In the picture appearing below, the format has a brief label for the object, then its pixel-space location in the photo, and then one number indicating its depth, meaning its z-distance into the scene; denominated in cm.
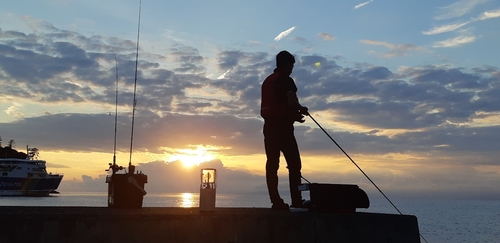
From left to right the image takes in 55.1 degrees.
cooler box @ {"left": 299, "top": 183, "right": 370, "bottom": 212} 673
